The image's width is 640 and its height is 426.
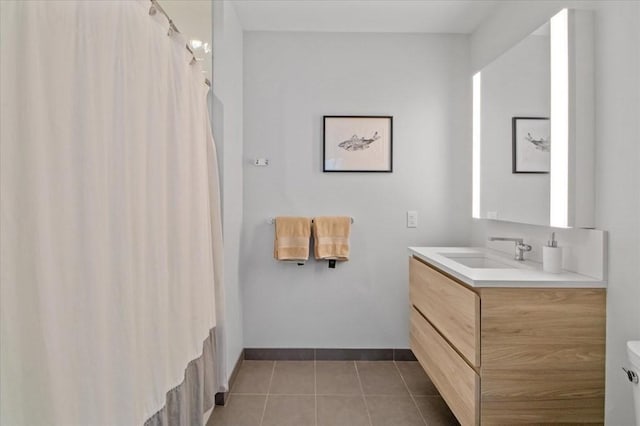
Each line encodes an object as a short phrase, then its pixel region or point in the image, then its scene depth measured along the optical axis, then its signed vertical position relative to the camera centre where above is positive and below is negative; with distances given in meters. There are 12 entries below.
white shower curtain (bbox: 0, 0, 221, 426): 0.67 -0.02
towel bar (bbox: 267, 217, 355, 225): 2.76 -0.10
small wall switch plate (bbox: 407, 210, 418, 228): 2.80 -0.09
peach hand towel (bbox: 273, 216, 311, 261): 2.66 -0.23
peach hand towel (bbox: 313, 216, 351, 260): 2.68 -0.22
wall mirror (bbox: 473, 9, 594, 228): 1.61 +0.40
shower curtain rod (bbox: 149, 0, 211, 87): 1.21 +0.67
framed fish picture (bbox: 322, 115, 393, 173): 2.76 +0.48
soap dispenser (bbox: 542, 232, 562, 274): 1.67 -0.24
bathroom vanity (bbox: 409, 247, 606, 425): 1.51 -0.60
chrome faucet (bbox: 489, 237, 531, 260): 1.99 -0.23
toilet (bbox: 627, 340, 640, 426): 1.20 -0.54
